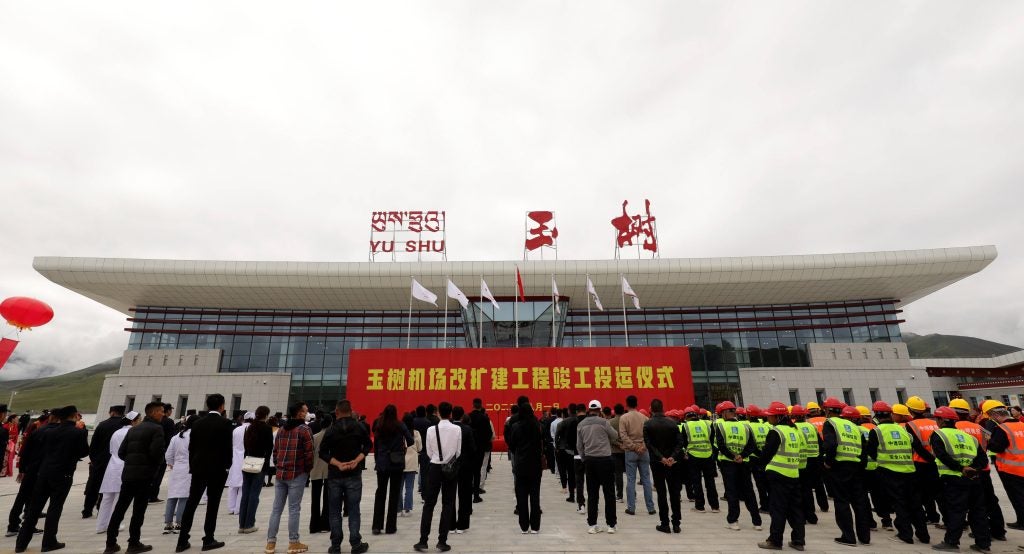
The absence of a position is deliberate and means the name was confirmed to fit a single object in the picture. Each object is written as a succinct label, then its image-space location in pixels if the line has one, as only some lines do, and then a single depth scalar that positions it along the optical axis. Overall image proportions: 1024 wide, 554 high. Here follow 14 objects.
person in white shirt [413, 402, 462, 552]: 5.97
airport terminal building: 24.36
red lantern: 14.33
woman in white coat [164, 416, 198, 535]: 6.79
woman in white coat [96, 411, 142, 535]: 6.96
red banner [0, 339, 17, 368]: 12.80
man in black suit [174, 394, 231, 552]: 5.78
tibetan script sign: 25.27
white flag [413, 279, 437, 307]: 20.97
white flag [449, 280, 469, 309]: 21.58
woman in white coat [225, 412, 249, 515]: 7.86
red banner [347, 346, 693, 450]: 19.89
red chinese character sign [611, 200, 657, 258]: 25.11
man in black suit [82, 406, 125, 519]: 7.45
